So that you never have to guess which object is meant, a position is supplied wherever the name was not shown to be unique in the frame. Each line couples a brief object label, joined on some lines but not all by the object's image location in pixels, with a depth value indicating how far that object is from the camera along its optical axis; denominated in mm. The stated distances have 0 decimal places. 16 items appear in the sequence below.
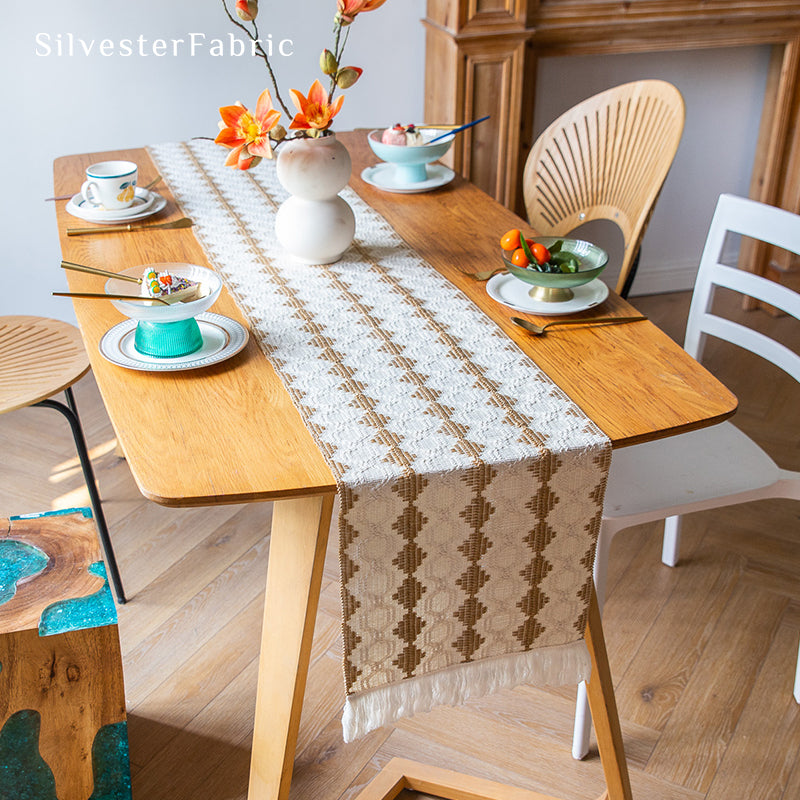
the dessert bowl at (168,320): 1153
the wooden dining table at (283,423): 991
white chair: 1435
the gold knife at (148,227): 1626
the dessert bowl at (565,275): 1313
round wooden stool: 1584
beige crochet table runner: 1024
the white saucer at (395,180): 1821
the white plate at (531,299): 1329
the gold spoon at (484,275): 1441
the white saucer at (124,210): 1643
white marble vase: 1376
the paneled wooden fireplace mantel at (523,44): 2463
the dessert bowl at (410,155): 1762
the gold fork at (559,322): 1283
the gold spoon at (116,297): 1138
